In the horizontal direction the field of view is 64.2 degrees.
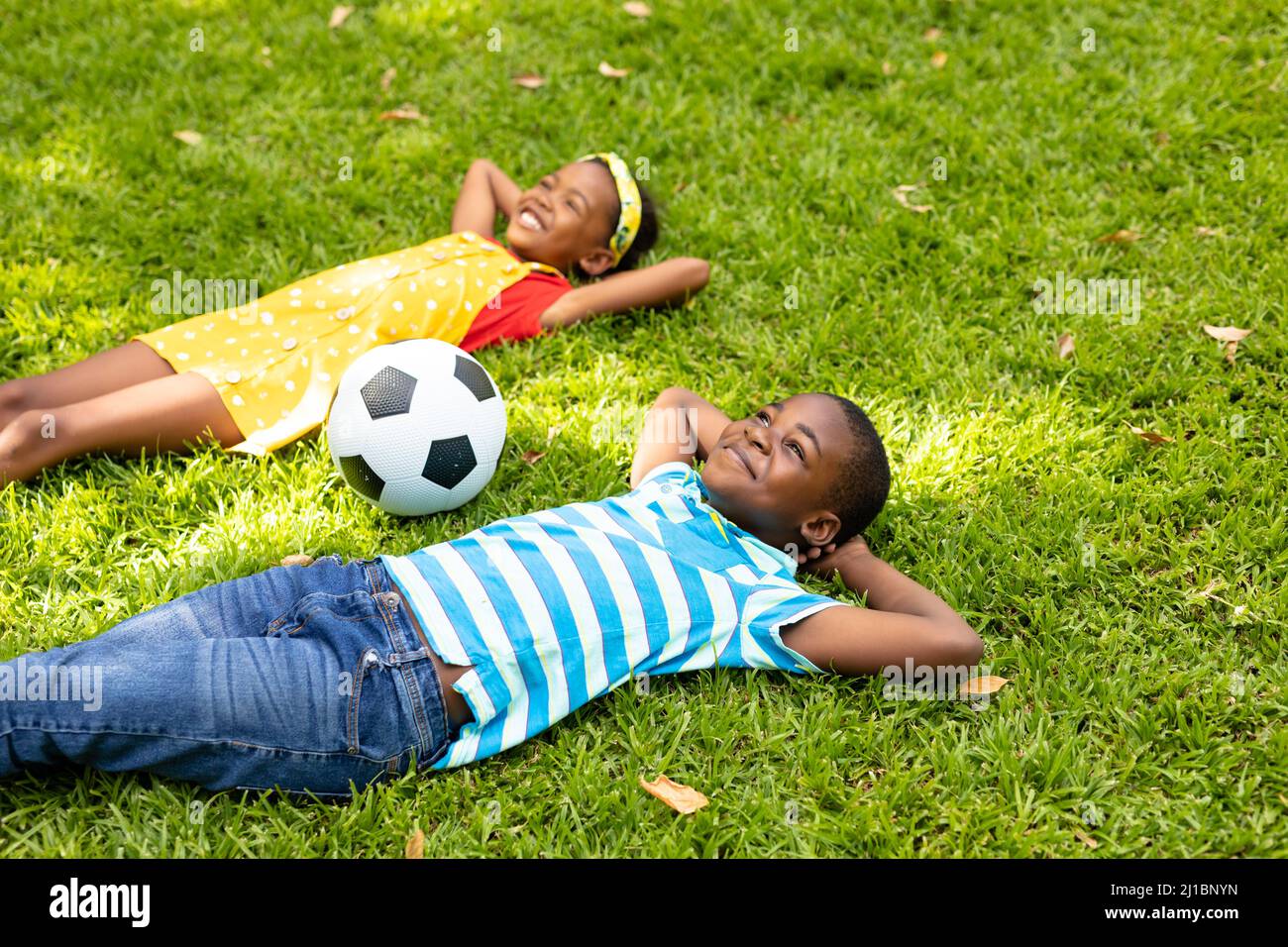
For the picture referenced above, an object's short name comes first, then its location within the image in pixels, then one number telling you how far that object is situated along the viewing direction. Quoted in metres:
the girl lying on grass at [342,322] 3.49
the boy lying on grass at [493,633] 2.50
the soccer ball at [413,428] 3.19
